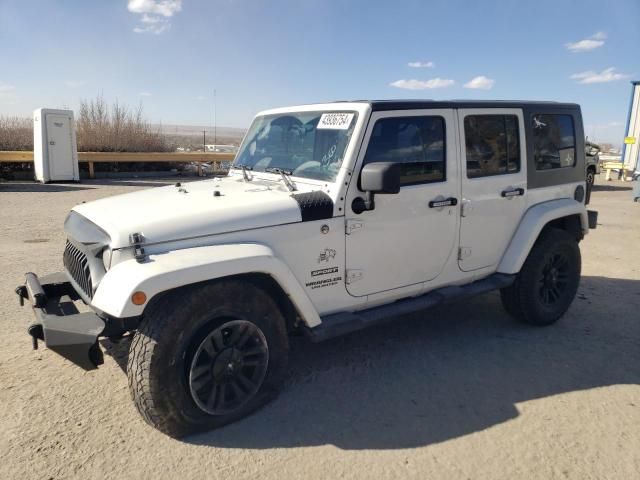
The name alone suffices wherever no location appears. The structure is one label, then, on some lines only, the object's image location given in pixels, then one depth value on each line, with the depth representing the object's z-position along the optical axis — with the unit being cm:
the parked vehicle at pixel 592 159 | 1375
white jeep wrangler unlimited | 275
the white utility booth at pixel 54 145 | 1466
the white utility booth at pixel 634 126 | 2028
